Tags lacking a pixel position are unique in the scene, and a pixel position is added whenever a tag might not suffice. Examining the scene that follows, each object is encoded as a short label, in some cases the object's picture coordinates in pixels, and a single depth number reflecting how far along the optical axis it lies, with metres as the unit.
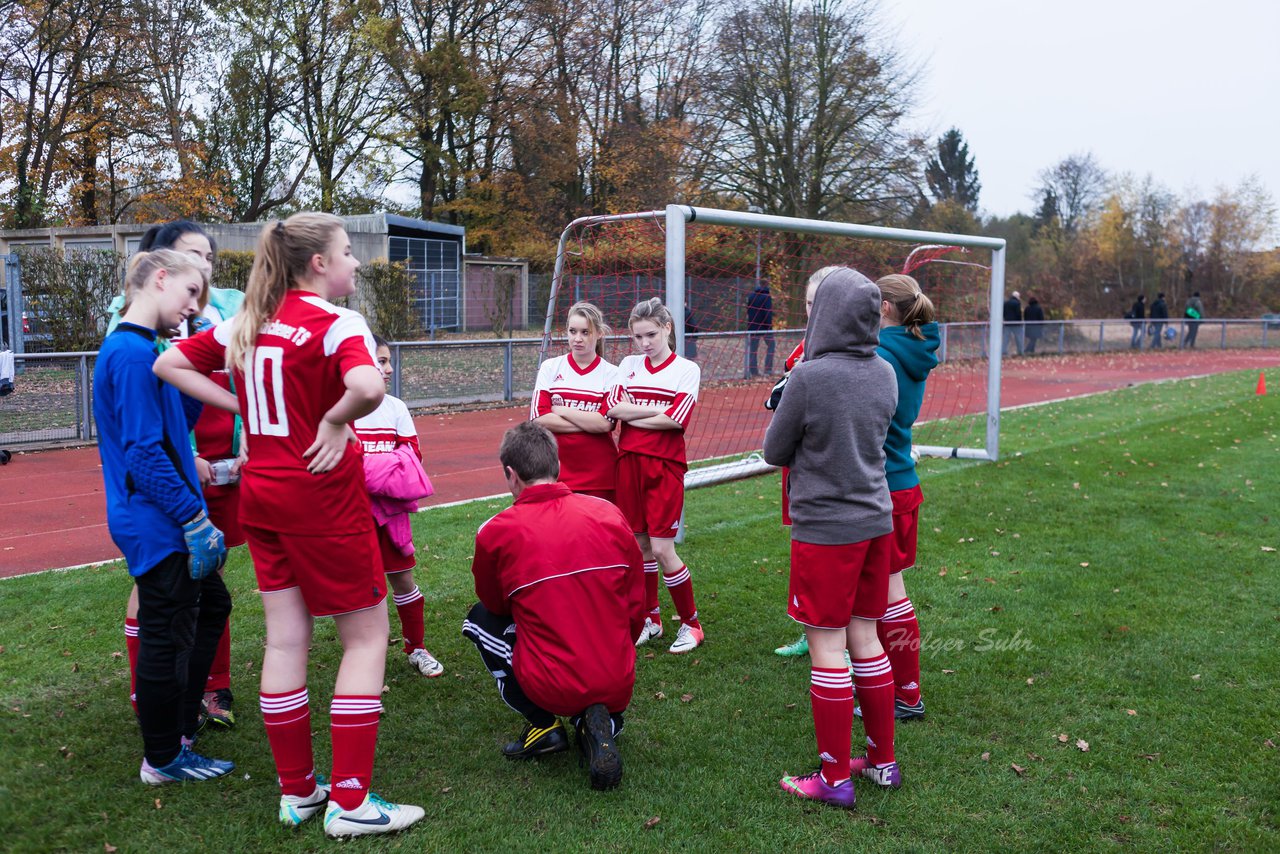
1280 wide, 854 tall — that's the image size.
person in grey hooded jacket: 3.38
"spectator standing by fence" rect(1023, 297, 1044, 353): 27.33
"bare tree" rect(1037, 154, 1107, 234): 61.47
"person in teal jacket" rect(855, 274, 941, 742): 3.95
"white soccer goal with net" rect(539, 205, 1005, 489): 6.30
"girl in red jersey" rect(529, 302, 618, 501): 4.78
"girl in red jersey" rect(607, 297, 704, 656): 4.83
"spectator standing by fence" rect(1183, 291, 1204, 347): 31.88
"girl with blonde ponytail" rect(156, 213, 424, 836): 2.92
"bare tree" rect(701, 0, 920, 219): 25.30
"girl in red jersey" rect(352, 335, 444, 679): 4.29
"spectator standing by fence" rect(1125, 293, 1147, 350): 30.91
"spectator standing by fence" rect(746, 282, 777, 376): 13.84
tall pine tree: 78.79
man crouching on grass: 3.49
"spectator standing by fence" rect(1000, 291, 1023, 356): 26.33
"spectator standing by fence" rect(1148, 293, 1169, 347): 31.08
